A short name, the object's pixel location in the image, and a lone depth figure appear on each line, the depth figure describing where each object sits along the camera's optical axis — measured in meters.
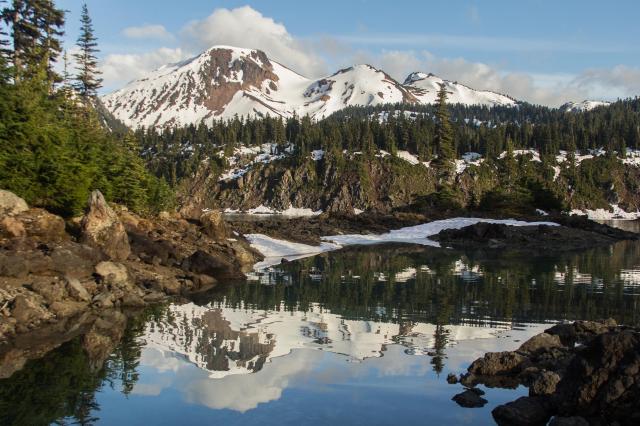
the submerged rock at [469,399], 12.12
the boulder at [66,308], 20.08
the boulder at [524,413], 11.02
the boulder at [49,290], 20.50
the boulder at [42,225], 26.42
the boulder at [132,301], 23.03
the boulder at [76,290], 21.78
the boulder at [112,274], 24.23
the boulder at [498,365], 13.99
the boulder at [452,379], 13.62
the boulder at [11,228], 24.91
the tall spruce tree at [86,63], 58.56
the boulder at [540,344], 15.41
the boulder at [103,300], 22.28
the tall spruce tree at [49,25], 46.25
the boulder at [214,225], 43.46
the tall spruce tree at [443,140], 99.75
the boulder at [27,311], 18.52
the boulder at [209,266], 31.50
